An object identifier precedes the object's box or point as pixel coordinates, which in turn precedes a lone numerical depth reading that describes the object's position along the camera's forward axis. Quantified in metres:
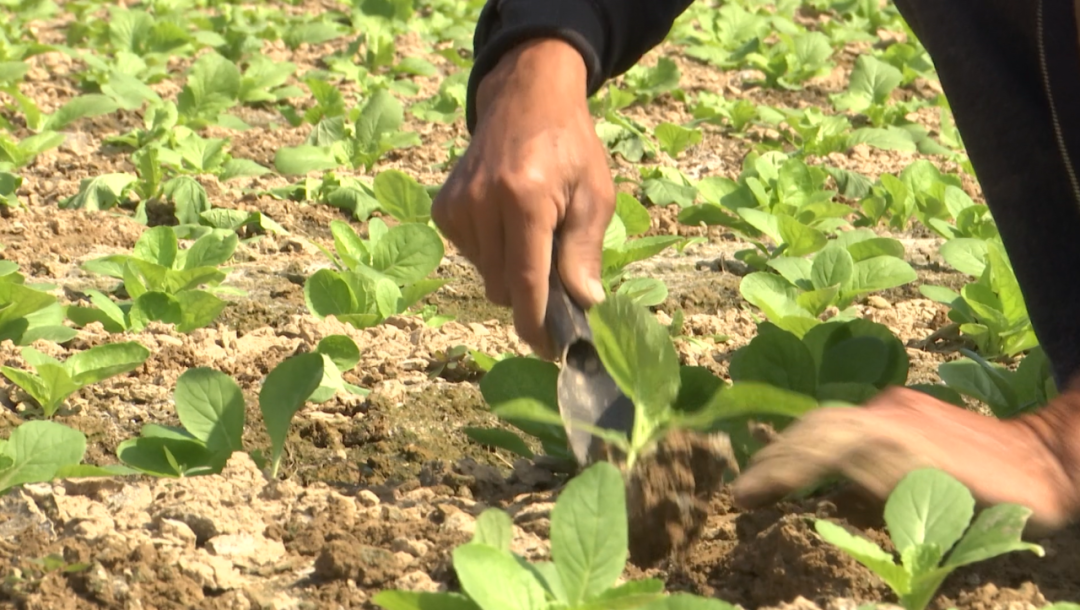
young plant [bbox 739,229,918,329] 4.41
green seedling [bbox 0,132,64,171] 6.56
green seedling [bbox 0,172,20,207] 6.00
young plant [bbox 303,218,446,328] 4.71
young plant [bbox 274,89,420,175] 6.71
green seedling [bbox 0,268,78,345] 4.25
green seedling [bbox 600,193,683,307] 4.71
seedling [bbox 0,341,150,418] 3.78
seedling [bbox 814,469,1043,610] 2.59
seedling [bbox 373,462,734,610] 2.43
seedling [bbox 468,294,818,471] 3.10
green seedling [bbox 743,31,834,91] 9.41
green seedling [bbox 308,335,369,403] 3.98
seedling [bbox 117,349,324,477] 3.44
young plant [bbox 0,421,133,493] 3.19
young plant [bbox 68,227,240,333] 4.57
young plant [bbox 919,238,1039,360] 4.41
